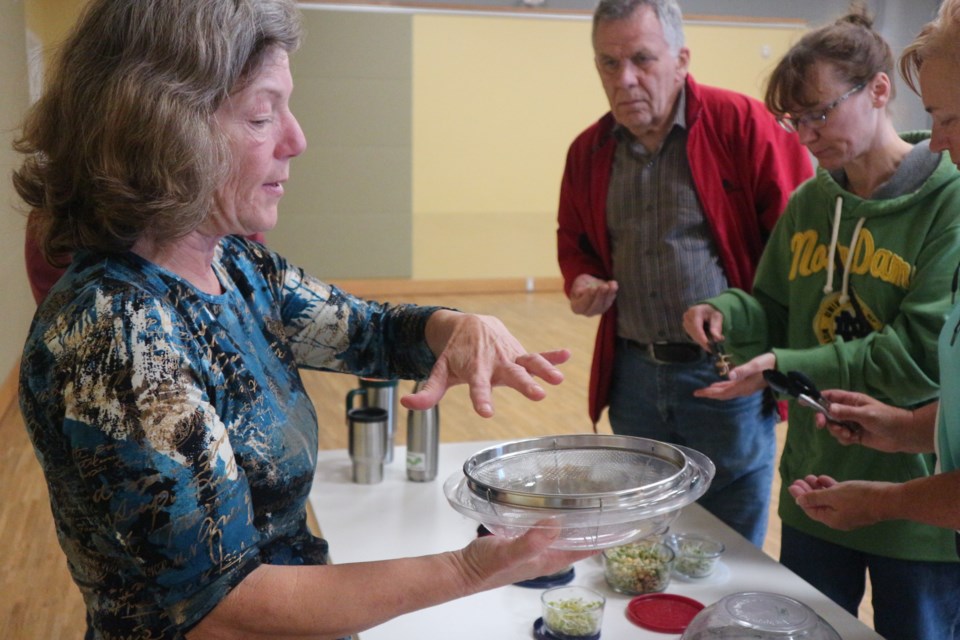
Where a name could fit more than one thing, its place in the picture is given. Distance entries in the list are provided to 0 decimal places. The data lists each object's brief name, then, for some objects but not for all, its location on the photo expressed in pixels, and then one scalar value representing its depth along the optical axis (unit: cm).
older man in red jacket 247
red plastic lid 155
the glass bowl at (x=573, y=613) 149
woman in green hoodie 179
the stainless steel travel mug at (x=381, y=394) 258
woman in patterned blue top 98
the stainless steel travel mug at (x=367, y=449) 232
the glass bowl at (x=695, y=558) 173
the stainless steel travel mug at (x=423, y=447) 232
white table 156
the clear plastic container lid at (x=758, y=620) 129
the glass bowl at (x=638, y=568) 166
